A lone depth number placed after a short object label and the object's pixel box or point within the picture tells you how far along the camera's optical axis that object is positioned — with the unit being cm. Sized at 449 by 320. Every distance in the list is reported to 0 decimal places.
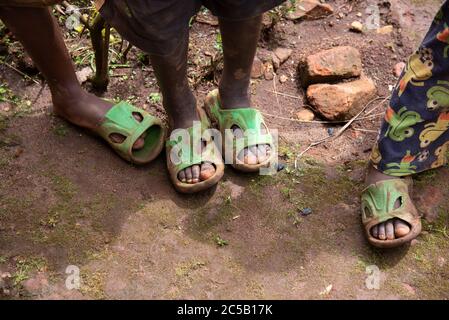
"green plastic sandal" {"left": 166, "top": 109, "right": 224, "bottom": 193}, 186
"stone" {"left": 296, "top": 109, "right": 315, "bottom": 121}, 225
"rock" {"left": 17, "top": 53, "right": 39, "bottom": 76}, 224
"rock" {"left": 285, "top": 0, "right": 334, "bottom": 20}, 259
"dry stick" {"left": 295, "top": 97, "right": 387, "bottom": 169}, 209
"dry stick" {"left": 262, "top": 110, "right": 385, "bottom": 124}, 223
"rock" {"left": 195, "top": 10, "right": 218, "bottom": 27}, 255
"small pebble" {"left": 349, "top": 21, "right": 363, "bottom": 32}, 253
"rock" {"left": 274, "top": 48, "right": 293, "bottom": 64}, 244
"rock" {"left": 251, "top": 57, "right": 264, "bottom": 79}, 238
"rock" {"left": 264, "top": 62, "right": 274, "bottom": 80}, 239
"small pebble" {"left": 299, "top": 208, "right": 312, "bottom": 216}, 189
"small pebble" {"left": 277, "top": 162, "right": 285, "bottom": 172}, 201
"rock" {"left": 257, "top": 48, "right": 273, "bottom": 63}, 244
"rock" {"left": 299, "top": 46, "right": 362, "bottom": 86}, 228
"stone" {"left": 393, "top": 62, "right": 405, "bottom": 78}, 238
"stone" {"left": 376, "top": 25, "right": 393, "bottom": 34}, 252
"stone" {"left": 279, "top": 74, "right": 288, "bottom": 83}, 238
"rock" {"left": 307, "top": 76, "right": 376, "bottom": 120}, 221
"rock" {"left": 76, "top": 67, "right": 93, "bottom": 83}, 228
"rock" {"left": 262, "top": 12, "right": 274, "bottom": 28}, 247
